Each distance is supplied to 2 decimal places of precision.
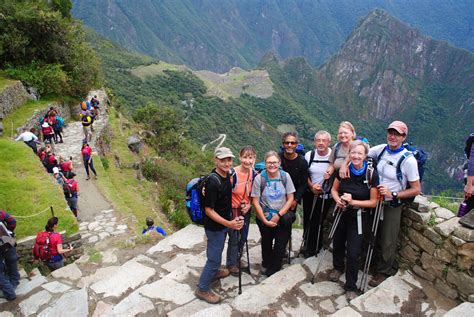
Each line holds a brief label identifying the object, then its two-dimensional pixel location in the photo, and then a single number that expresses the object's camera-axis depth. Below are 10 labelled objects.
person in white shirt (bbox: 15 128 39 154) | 12.12
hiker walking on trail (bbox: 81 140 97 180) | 12.02
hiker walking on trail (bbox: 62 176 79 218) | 9.69
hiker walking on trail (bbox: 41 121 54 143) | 14.26
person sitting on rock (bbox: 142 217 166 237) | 8.16
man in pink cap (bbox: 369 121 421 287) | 4.12
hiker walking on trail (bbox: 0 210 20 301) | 5.16
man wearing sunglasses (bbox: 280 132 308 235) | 4.79
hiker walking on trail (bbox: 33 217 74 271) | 6.49
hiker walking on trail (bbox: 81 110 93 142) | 15.10
